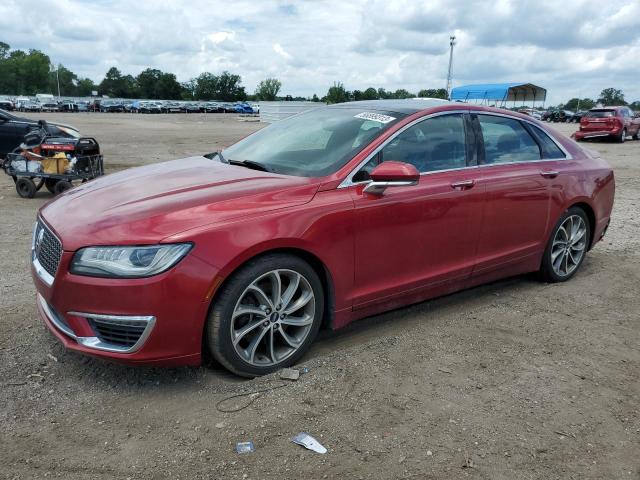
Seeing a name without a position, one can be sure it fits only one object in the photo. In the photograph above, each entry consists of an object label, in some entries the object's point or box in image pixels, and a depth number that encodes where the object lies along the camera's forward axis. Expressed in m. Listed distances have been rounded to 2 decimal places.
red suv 23.97
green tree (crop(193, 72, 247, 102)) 121.94
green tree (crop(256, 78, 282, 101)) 101.12
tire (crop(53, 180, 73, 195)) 9.70
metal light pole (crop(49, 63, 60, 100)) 141.75
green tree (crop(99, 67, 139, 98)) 130.25
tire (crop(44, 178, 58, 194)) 9.92
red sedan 2.95
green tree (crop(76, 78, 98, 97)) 147.89
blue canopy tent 34.91
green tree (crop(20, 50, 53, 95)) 132.88
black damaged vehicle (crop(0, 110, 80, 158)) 13.05
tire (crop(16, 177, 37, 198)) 9.37
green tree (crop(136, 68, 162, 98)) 125.81
